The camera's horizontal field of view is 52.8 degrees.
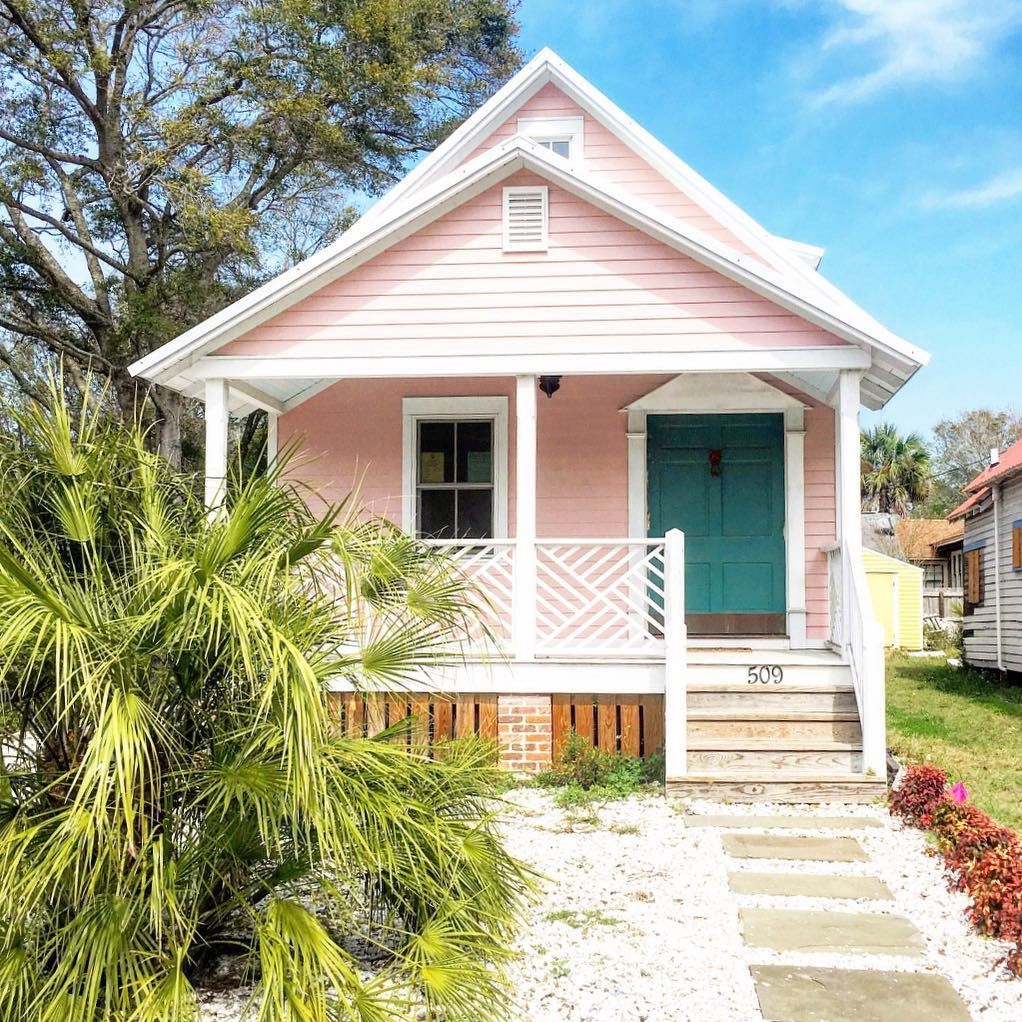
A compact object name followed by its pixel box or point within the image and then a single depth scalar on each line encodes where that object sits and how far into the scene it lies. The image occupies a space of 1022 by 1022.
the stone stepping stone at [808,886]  5.12
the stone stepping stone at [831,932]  4.42
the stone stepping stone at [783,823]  6.40
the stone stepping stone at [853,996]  3.76
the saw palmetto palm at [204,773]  3.19
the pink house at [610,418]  7.68
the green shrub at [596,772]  7.30
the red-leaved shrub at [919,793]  6.32
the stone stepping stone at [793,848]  5.75
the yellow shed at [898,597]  23.14
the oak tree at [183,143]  18.16
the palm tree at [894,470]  37.28
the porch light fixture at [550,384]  9.77
